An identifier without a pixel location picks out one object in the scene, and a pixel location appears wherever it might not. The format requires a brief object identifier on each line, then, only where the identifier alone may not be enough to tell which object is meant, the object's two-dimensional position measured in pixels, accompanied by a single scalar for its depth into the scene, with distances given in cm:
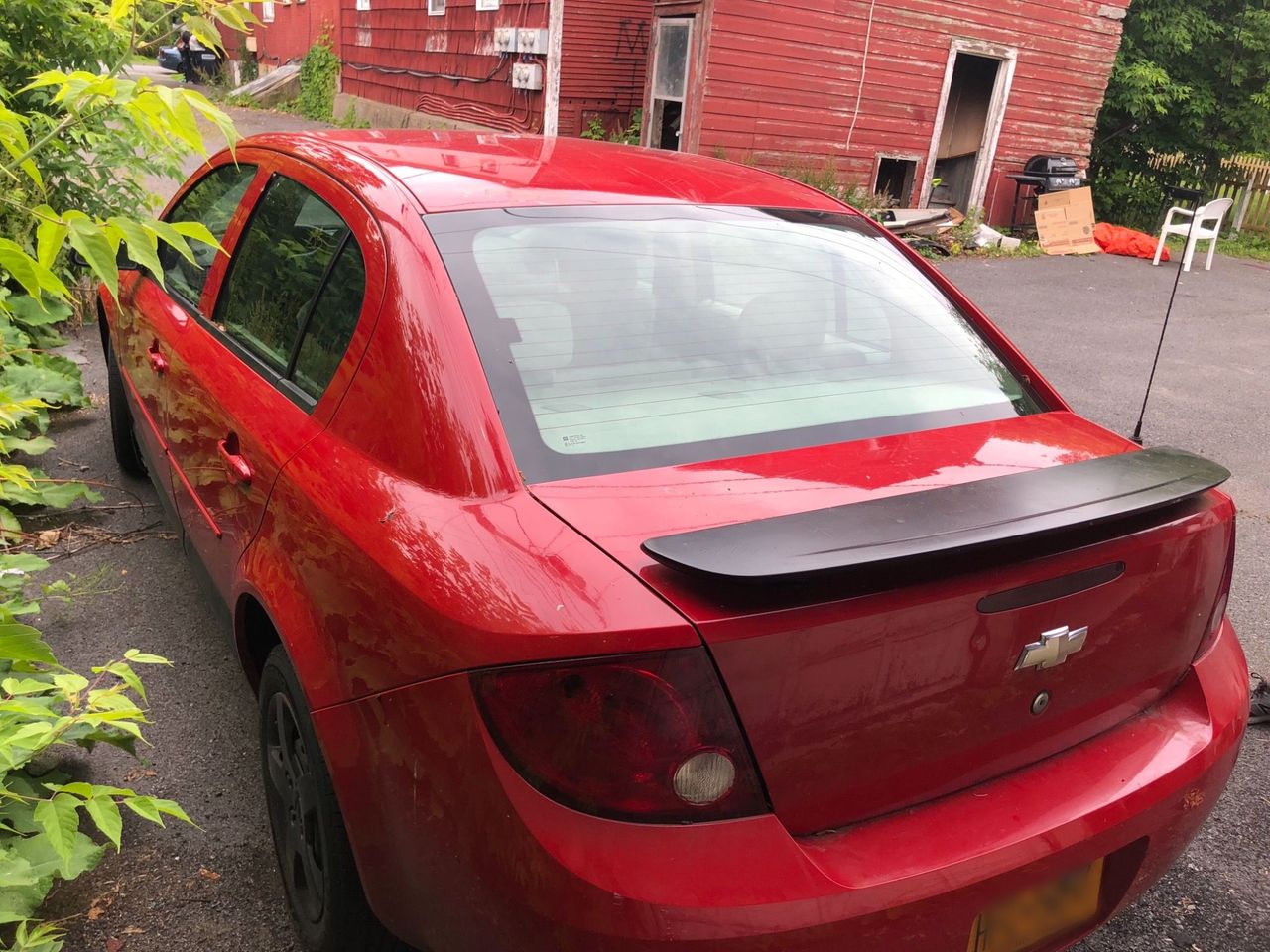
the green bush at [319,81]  1931
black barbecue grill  1469
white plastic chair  1210
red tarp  1377
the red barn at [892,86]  1199
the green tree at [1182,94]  1759
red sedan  139
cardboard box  1416
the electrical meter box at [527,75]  1298
